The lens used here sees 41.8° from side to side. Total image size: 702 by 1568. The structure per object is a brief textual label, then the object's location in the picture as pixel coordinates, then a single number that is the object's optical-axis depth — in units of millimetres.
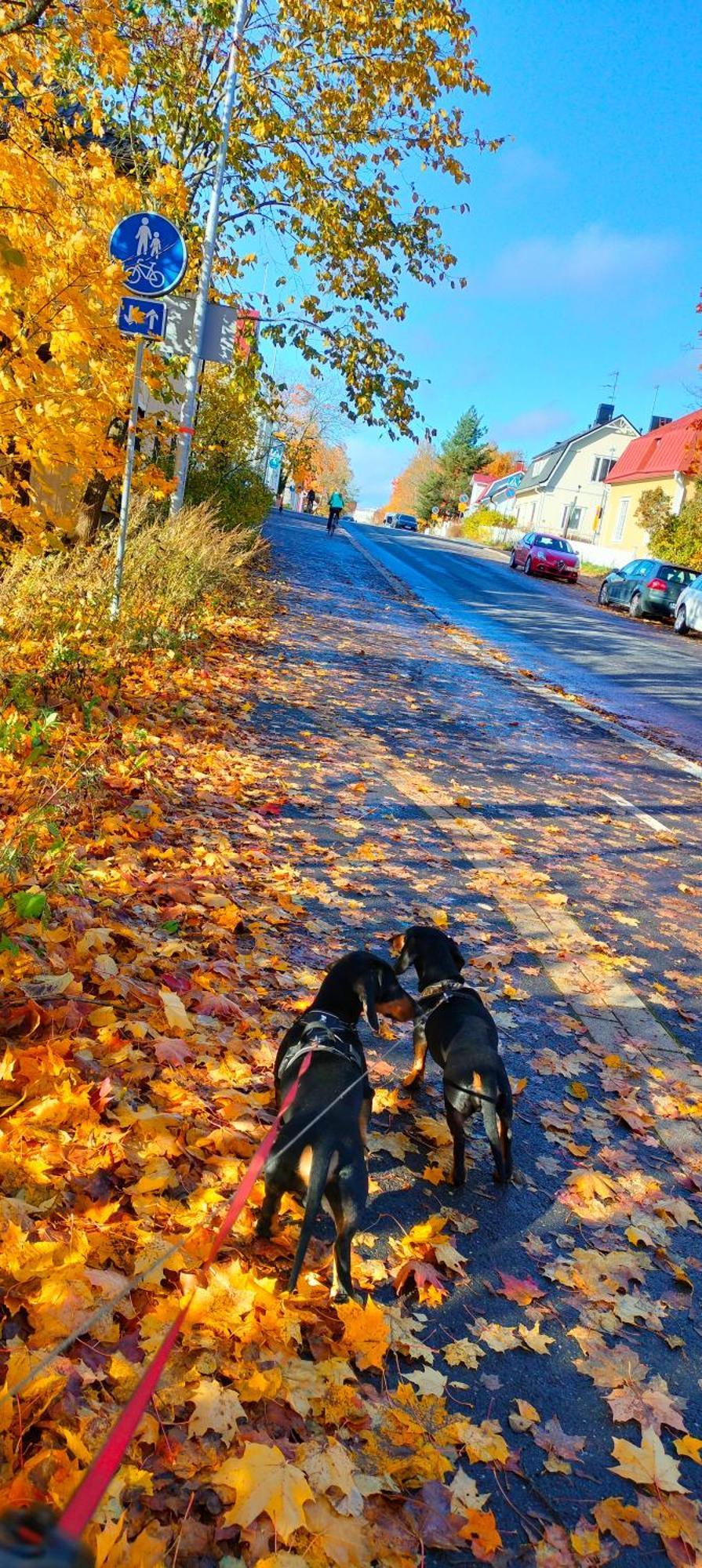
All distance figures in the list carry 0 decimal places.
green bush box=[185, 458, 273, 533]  16969
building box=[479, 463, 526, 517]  81531
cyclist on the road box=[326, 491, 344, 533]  33094
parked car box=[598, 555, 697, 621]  23719
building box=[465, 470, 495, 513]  94812
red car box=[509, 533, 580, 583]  31609
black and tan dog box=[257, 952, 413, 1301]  2480
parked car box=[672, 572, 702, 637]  21516
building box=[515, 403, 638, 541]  63656
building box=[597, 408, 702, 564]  40750
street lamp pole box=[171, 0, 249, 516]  12930
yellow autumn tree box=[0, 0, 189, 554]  5691
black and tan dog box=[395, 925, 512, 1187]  3059
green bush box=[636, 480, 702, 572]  34562
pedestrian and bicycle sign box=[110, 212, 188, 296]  6750
